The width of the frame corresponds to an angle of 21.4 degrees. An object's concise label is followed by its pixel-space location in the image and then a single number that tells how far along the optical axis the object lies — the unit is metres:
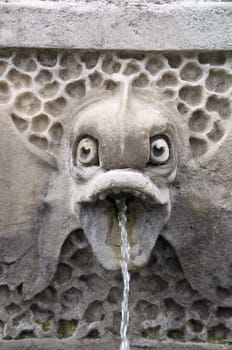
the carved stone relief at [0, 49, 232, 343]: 1.26
